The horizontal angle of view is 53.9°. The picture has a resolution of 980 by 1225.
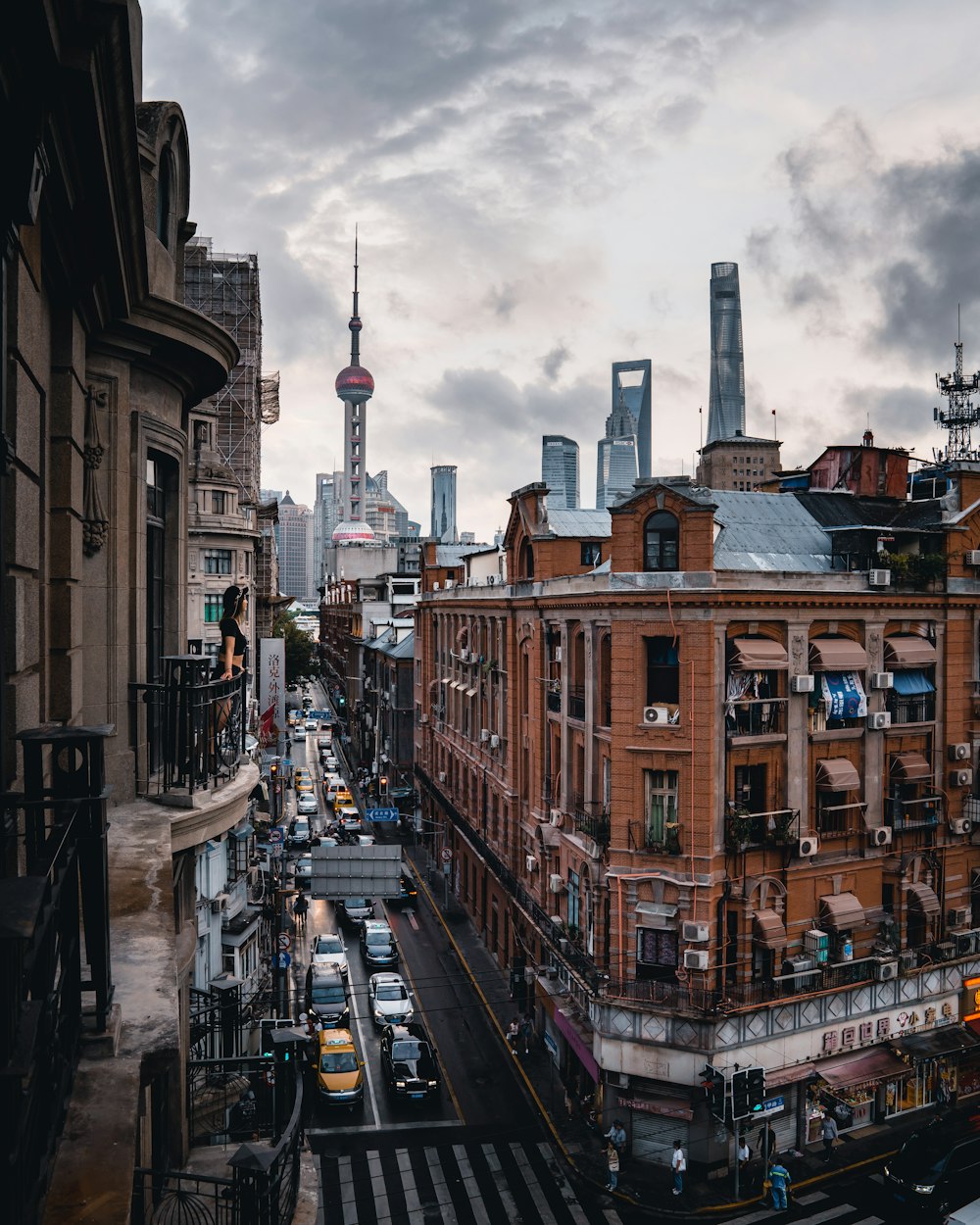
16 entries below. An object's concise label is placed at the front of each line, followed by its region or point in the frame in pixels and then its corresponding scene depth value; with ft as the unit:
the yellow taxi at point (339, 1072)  105.70
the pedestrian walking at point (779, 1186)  87.04
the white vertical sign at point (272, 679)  180.45
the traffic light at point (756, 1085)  85.46
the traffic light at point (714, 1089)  84.79
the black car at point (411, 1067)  107.34
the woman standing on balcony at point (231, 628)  42.80
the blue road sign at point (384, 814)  183.62
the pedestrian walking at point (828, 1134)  97.14
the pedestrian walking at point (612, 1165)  90.48
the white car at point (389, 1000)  123.85
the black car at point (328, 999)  122.52
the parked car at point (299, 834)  210.79
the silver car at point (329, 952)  138.06
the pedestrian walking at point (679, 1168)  89.10
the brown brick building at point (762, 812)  92.68
